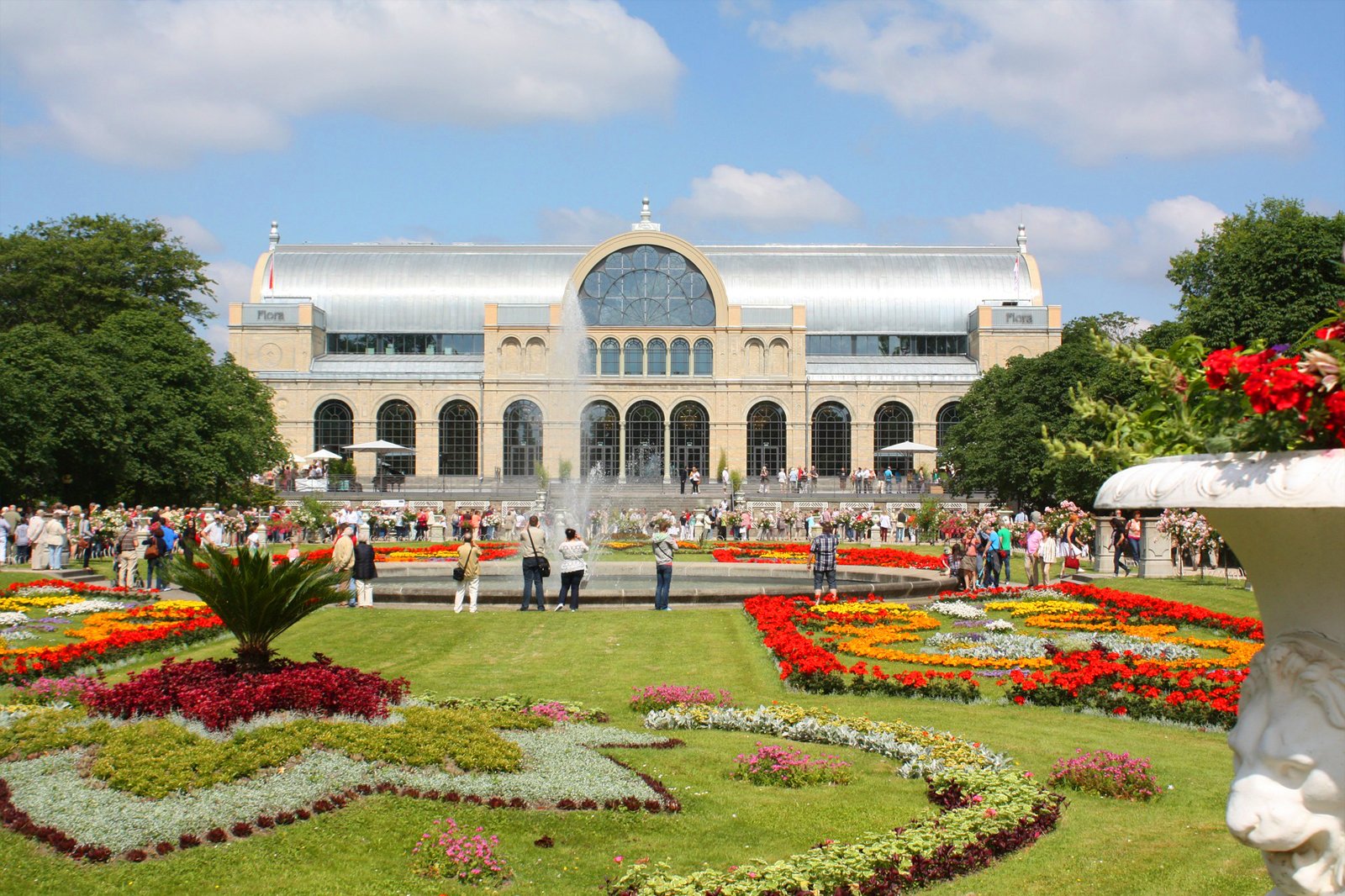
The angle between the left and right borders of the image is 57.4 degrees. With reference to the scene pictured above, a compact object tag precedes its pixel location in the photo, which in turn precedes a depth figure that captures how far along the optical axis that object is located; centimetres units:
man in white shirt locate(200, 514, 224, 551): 2827
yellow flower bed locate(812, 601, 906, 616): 1781
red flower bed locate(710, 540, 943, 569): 2686
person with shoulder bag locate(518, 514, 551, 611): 1838
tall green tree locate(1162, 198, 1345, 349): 3322
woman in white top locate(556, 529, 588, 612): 1828
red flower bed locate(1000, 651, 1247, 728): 1062
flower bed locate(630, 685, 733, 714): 1104
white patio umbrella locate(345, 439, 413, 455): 5500
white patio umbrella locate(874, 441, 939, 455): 5531
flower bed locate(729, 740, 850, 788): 823
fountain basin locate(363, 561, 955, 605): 1956
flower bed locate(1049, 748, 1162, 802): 786
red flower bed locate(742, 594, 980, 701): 1191
